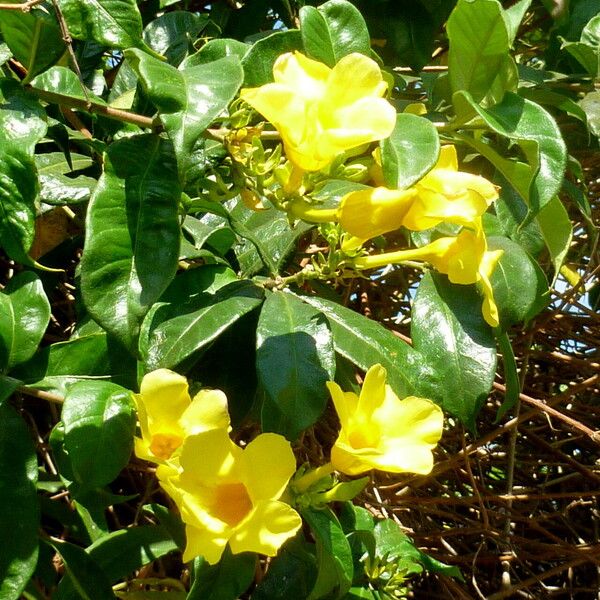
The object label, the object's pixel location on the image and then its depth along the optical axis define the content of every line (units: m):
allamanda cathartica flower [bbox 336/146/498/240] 0.70
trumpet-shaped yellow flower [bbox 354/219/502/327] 0.77
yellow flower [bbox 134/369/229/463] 0.68
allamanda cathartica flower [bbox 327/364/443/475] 0.70
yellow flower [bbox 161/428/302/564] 0.65
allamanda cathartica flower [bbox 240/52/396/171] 0.64
